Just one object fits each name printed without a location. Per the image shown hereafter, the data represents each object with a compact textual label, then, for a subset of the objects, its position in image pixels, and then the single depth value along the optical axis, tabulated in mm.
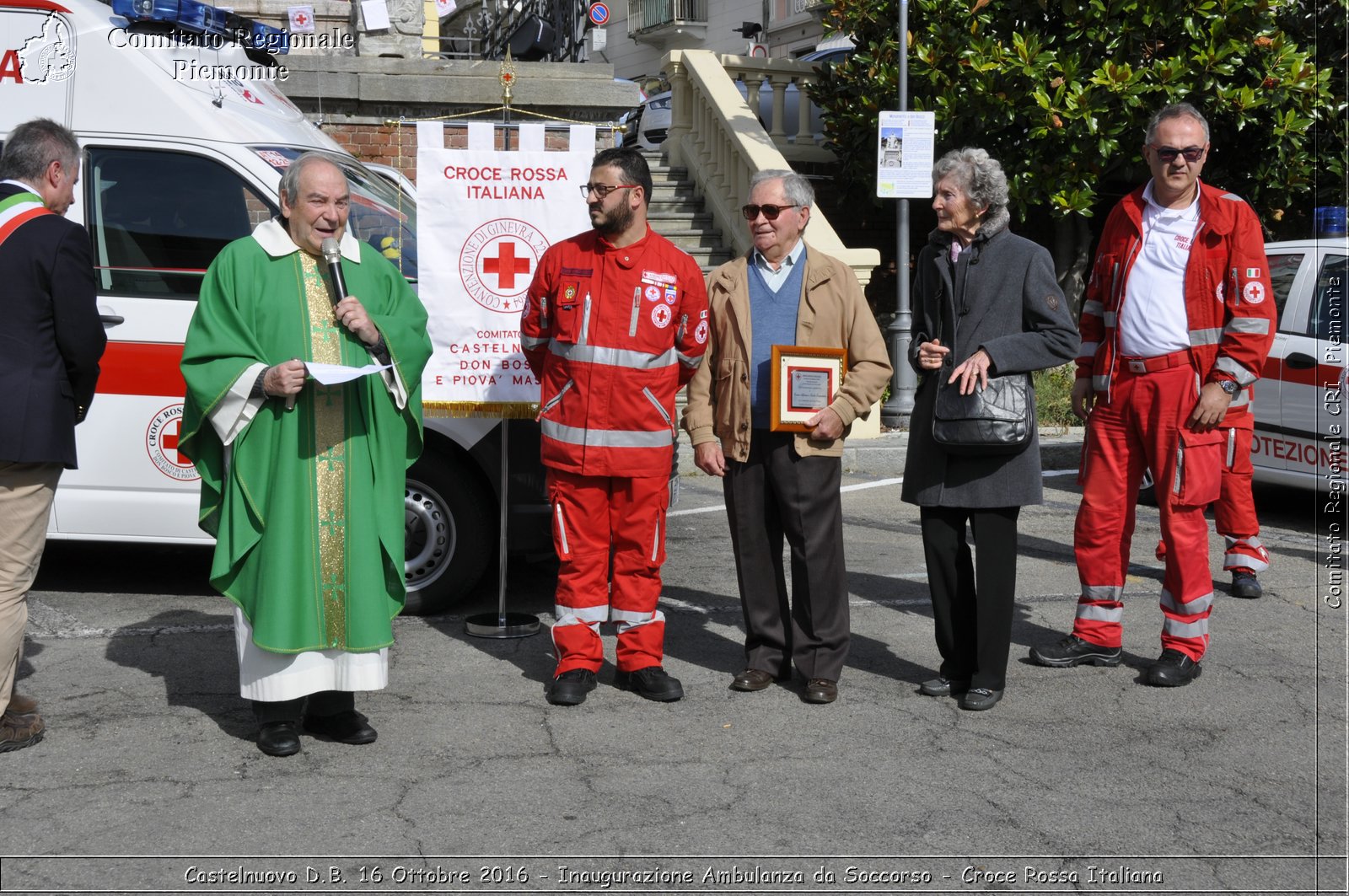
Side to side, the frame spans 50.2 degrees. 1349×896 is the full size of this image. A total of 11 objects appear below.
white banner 6055
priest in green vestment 4688
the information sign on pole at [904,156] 11578
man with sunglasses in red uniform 5477
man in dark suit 4637
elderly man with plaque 5293
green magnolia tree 11867
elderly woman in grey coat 5230
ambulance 6301
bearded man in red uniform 5242
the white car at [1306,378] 8594
